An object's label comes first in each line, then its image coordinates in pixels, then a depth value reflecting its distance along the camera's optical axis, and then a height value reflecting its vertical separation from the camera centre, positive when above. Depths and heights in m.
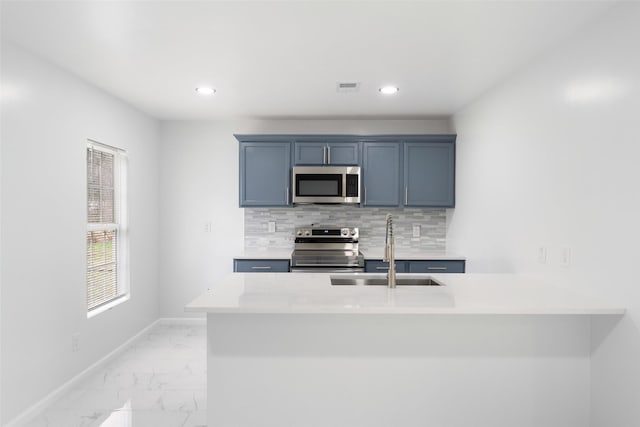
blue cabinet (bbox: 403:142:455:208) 4.30 +0.41
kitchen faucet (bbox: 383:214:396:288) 2.31 -0.31
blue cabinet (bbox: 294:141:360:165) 4.30 +0.58
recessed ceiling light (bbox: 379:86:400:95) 3.34 +1.00
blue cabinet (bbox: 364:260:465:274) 3.93 -0.58
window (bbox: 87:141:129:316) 3.43 -0.20
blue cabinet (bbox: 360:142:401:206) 4.32 +0.36
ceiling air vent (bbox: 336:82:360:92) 3.22 +0.99
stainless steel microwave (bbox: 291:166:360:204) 4.25 +0.25
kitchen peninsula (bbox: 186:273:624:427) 2.16 -0.87
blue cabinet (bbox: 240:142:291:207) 4.29 +0.42
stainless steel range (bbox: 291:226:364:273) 4.49 -0.38
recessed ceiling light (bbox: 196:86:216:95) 3.39 +1.00
